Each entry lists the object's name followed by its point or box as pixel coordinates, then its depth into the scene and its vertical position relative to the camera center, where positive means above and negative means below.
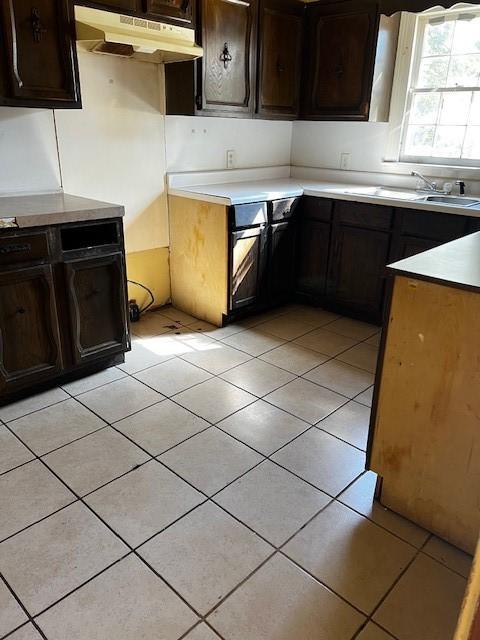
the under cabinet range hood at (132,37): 2.22 +0.42
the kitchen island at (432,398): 1.43 -0.79
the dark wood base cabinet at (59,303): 2.14 -0.80
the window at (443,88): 3.14 +0.30
